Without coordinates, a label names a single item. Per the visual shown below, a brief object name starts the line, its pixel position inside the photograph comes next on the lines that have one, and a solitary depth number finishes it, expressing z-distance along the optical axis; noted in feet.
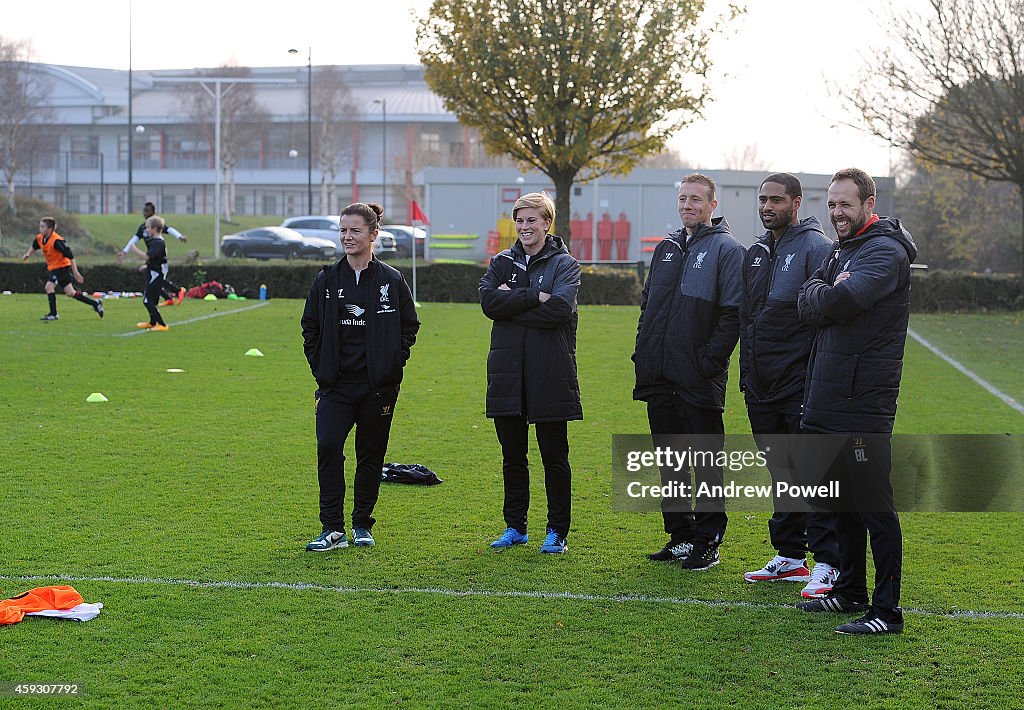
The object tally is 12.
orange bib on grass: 18.78
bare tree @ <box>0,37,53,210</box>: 227.61
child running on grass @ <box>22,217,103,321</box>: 70.69
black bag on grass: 30.40
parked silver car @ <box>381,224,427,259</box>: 178.70
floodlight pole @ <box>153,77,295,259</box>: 130.11
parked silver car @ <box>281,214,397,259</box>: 176.96
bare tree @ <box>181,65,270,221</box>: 276.62
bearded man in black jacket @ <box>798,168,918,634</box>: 17.49
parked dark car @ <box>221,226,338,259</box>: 163.43
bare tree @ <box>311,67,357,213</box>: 299.79
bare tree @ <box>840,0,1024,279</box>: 99.60
